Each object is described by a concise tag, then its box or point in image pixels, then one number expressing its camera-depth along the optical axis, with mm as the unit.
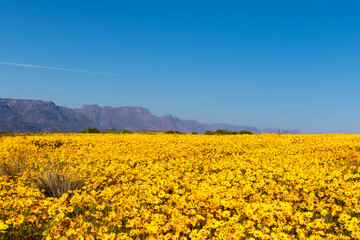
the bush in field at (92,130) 29983
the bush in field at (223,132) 29044
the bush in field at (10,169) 10179
